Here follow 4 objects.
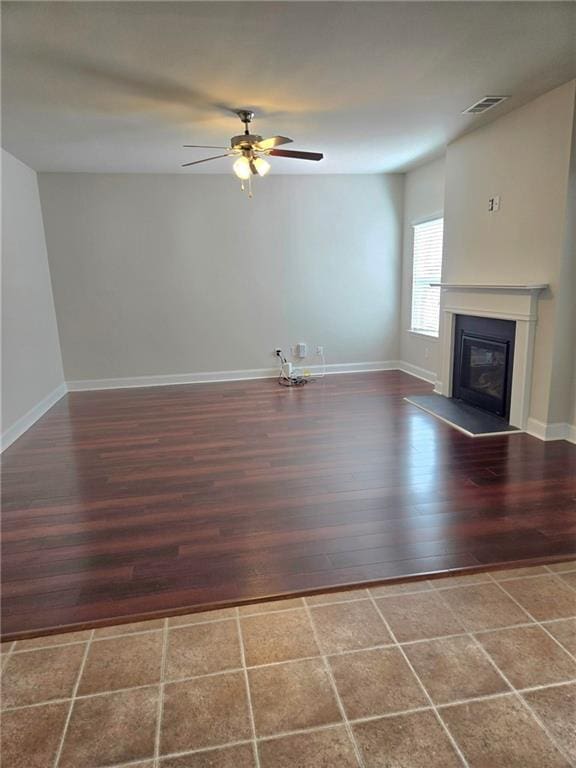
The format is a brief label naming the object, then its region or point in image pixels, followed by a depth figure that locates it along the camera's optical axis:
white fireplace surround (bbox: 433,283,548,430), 3.82
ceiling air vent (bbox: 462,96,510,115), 3.52
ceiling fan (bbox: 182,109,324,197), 3.62
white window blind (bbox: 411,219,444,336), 5.70
